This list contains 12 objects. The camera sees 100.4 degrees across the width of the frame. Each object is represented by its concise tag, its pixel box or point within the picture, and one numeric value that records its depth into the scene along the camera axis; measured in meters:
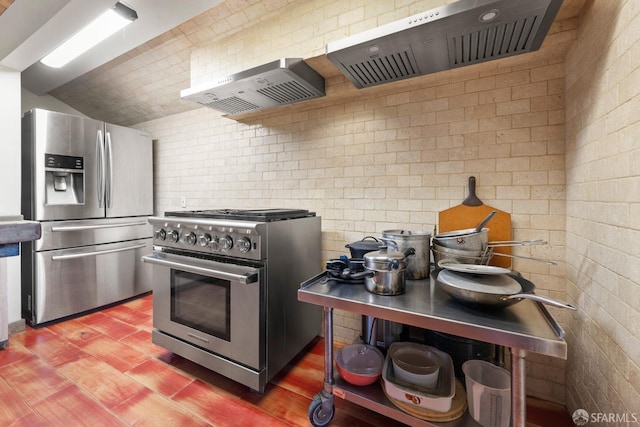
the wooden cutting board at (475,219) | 1.60
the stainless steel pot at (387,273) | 1.24
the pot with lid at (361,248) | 1.64
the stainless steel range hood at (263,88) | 1.67
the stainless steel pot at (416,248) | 1.47
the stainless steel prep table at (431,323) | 0.91
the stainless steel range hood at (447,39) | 1.09
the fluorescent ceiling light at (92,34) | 1.88
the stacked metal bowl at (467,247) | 1.43
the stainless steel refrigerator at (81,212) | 2.38
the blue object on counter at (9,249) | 0.79
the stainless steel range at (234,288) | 1.58
